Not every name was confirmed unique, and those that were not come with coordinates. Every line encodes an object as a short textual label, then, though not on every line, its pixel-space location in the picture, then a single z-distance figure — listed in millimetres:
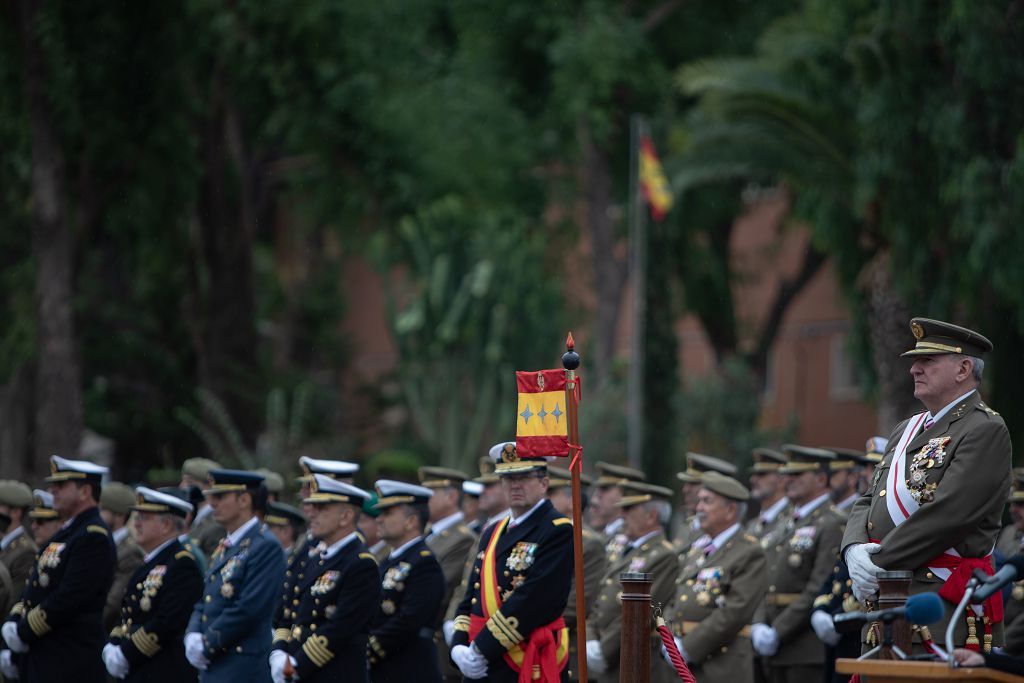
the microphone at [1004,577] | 10383
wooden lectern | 10617
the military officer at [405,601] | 19094
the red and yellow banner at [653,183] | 46406
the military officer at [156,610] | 19016
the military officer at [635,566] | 19937
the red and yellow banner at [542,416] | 15305
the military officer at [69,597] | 19609
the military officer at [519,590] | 16203
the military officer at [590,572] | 21547
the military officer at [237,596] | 18734
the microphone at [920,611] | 10539
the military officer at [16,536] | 23172
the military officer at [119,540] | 22969
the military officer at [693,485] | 21859
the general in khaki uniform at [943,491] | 12547
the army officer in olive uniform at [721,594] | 19437
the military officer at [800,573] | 21172
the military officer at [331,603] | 17719
